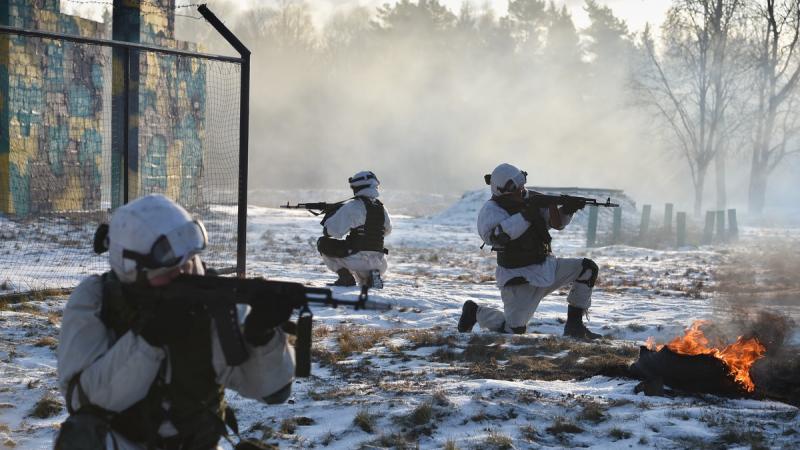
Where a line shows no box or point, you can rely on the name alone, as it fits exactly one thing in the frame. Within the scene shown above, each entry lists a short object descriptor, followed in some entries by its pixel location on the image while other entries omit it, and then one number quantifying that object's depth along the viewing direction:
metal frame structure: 10.02
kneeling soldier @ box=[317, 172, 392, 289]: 11.54
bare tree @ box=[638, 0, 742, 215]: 32.25
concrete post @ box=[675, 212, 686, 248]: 23.11
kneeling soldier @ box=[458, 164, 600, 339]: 8.64
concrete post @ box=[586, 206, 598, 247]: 22.27
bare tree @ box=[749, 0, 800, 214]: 34.44
